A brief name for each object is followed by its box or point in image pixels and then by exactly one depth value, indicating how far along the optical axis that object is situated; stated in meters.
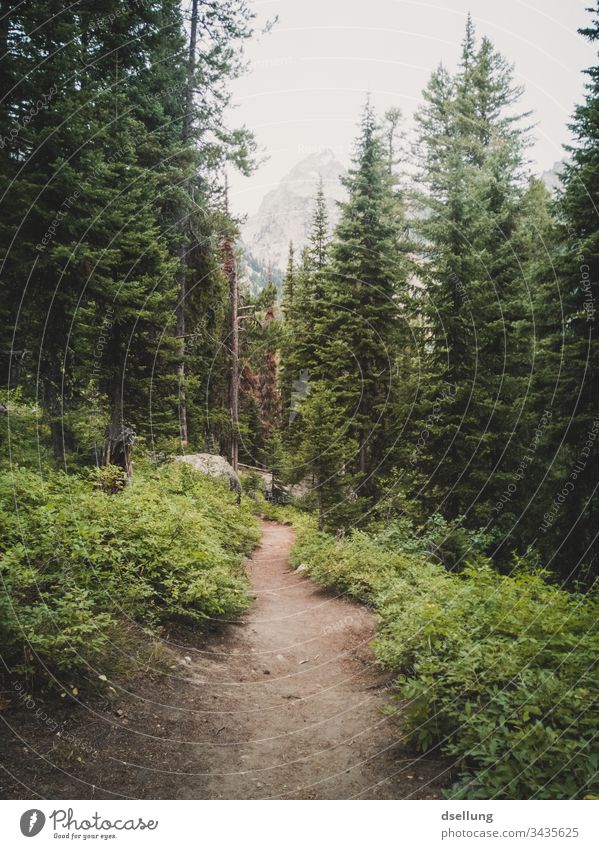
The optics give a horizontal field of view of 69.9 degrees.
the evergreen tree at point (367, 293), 16.94
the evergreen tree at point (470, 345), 12.18
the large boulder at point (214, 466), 19.52
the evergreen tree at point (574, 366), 8.59
